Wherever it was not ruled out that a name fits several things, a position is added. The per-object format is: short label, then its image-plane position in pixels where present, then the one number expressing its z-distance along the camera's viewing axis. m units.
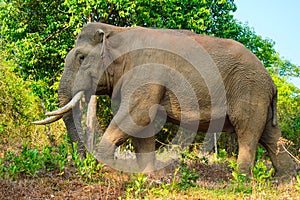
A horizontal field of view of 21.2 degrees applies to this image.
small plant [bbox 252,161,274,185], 9.79
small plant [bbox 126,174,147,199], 9.43
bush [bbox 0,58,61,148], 32.92
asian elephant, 12.56
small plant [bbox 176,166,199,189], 10.47
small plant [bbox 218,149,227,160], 15.62
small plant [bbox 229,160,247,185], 10.36
